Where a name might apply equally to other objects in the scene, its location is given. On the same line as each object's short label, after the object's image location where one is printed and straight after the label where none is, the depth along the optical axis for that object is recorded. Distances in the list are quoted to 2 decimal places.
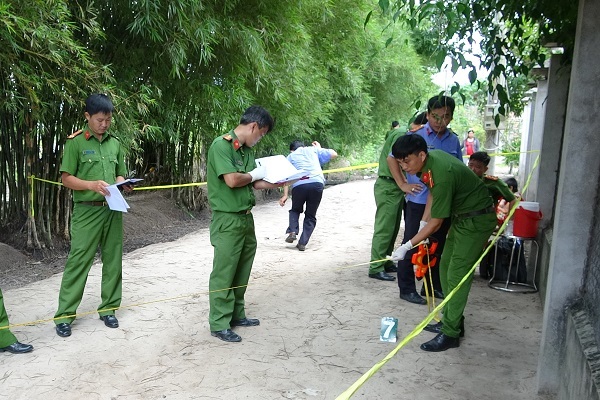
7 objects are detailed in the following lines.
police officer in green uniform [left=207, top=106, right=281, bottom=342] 3.59
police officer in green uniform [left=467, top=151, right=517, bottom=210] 4.36
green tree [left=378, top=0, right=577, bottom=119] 3.65
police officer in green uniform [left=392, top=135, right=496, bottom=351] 3.37
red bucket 5.08
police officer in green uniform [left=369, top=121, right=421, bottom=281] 4.98
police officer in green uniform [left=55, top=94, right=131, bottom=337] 3.65
